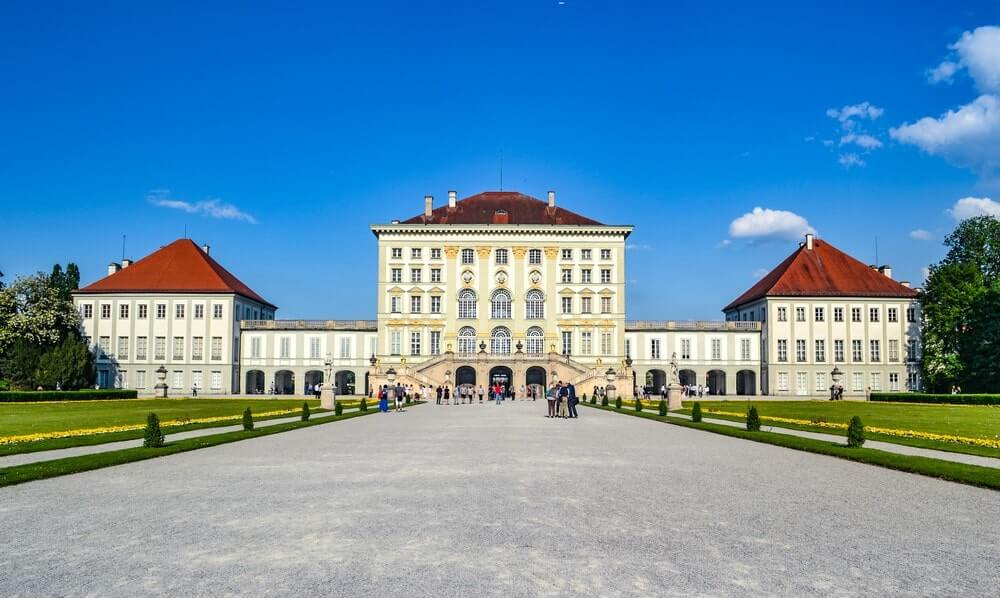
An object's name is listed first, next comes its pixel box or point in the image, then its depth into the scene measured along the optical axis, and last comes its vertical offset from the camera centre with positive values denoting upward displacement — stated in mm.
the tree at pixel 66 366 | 59219 -595
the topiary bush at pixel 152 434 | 18891 -1713
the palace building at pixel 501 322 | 74812 +3260
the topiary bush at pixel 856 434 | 19234 -1742
